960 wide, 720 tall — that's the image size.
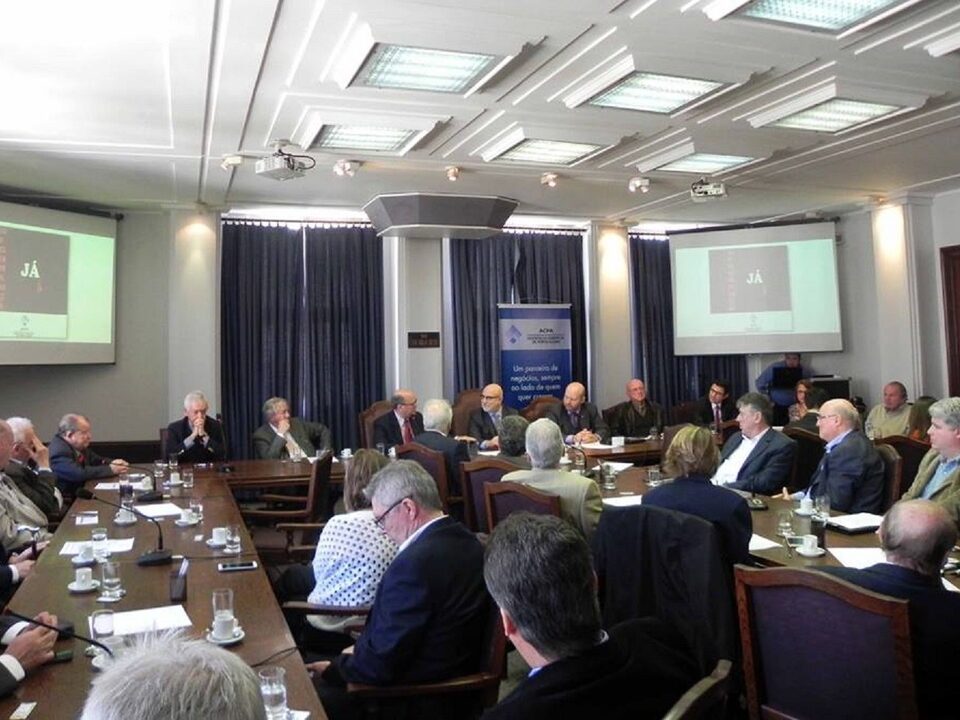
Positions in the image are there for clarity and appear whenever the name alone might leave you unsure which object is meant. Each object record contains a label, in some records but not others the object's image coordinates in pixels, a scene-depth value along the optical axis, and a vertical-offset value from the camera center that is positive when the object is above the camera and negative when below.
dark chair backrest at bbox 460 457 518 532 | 4.23 -0.47
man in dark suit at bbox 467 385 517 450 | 7.29 -0.20
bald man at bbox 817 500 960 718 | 1.87 -0.51
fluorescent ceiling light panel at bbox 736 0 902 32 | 3.54 +1.70
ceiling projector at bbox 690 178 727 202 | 6.80 +1.71
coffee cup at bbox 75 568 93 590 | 2.69 -0.58
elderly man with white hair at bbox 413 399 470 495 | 5.31 -0.30
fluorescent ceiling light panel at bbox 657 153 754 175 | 6.17 +1.81
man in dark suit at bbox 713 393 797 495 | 4.39 -0.40
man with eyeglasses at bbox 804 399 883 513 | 3.83 -0.45
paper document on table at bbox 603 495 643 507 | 4.03 -0.57
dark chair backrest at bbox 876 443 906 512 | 3.91 -0.48
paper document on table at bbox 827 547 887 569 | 2.77 -0.62
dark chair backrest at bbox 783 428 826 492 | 5.27 -0.48
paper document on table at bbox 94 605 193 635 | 2.27 -0.63
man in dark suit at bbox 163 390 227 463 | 6.19 -0.26
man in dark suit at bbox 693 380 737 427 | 8.55 -0.21
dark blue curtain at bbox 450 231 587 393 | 8.65 +1.23
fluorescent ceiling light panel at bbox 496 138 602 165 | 5.68 +1.79
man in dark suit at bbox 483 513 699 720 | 1.39 -0.48
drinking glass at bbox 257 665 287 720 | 1.71 -0.64
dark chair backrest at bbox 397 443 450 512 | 5.07 -0.44
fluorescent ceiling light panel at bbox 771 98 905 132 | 5.00 +1.76
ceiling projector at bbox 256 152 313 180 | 5.36 +1.60
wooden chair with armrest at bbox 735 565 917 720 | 1.84 -0.66
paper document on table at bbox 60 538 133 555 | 3.27 -0.59
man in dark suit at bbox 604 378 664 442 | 8.23 -0.27
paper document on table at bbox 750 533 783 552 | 3.04 -0.61
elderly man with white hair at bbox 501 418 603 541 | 3.53 -0.40
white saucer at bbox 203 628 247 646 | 2.14 -0.64
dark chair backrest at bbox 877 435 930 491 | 4.78 -0.42
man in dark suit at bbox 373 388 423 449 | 6.94 -0.23
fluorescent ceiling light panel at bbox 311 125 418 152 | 5.21 +1.78
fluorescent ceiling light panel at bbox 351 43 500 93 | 3.95 +1.72
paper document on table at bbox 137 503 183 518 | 4.06 -0.55
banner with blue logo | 8.73 +0.47
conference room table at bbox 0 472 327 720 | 1.85 -0.63
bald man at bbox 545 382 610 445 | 7.50 -0.22
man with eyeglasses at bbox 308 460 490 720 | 2.23 -0.64
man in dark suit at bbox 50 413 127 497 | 5.23 -0.34
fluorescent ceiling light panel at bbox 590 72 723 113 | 4.43 +1.73
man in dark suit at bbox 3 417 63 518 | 4.53 -0.36
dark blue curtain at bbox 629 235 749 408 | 9.57 +0.65
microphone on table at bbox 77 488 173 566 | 3.01 -0.58
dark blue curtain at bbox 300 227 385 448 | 8.21 +0.75
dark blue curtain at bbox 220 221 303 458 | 7.92 +0.83
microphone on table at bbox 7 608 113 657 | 1.90 -0.56
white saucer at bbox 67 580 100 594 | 2.66 -0.61
